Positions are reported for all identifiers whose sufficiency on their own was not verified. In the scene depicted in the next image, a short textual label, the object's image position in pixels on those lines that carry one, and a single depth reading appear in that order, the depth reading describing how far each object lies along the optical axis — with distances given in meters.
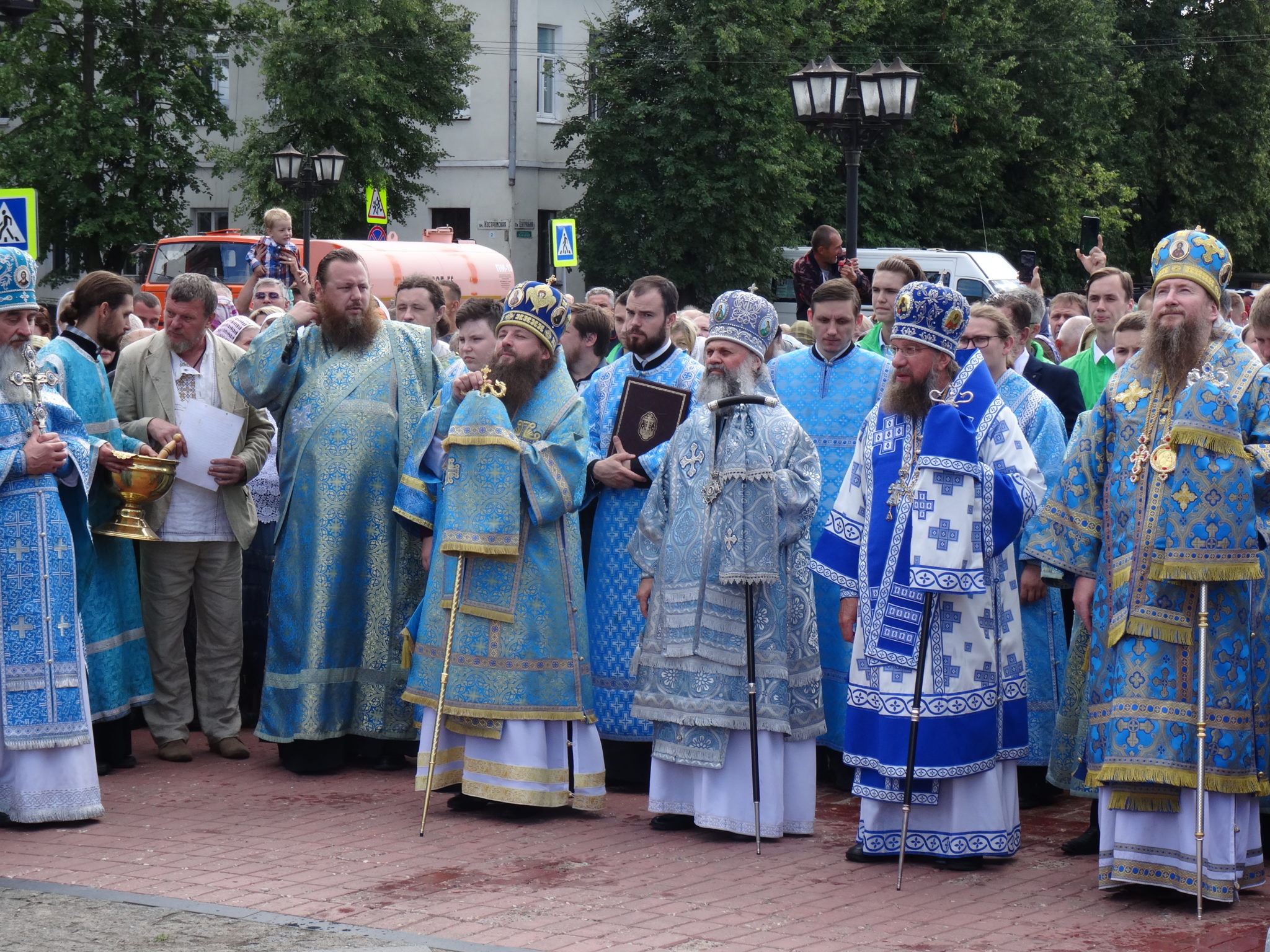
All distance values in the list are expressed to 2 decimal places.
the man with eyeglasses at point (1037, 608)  7.59
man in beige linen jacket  8.41
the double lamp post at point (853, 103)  13.35
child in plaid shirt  13.22
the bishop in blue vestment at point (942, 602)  6.31
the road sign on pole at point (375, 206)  24.81
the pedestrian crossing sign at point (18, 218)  11.62
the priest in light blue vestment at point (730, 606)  6.87
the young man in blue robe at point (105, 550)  7.98
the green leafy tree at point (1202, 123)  40.47
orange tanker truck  27.61
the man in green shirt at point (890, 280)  8.80
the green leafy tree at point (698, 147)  31.95
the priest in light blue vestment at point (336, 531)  8.05
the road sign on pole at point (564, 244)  20.91
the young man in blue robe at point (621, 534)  7.90
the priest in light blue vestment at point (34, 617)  6.93
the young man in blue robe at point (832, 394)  8.12
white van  27.05
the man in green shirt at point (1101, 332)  9.64
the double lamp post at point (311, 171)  22.50
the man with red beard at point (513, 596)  7.12
